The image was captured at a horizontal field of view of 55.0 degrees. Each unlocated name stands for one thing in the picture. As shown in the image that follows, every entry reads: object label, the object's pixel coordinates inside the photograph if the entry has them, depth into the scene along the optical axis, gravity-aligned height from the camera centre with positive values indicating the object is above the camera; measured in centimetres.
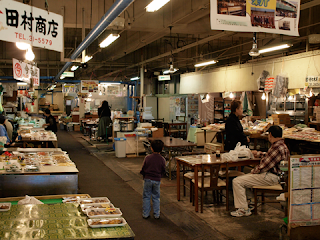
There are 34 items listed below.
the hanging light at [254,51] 756 +132
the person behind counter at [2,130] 923 -86
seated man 546 -128
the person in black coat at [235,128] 680 -53
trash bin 1209 -177
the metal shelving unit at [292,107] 1195 -10
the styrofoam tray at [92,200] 412 -133
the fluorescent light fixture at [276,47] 968 +183
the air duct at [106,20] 558 +179
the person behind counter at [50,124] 1266 -91
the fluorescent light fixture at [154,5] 617 +201
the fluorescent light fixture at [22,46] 648 +119
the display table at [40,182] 532 -141
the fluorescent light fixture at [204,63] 1329 +179
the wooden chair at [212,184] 577 -155
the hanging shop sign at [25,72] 1022 +108
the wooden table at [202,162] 578 -115
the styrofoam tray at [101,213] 348 -128
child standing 539 -123
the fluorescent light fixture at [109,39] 904 +195
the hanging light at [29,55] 683 +103
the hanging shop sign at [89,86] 1975 +105
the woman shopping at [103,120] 1505 -87
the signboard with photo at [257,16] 378 +115
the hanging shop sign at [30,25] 476 +127
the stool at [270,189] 541 -150
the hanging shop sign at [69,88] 2400 +111
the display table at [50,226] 300 -130
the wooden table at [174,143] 838 -114
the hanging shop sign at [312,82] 949 +71
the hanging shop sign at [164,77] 1873 +159
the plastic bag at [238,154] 607 -99
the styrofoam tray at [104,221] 321 -129
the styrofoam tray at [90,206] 380 -130
